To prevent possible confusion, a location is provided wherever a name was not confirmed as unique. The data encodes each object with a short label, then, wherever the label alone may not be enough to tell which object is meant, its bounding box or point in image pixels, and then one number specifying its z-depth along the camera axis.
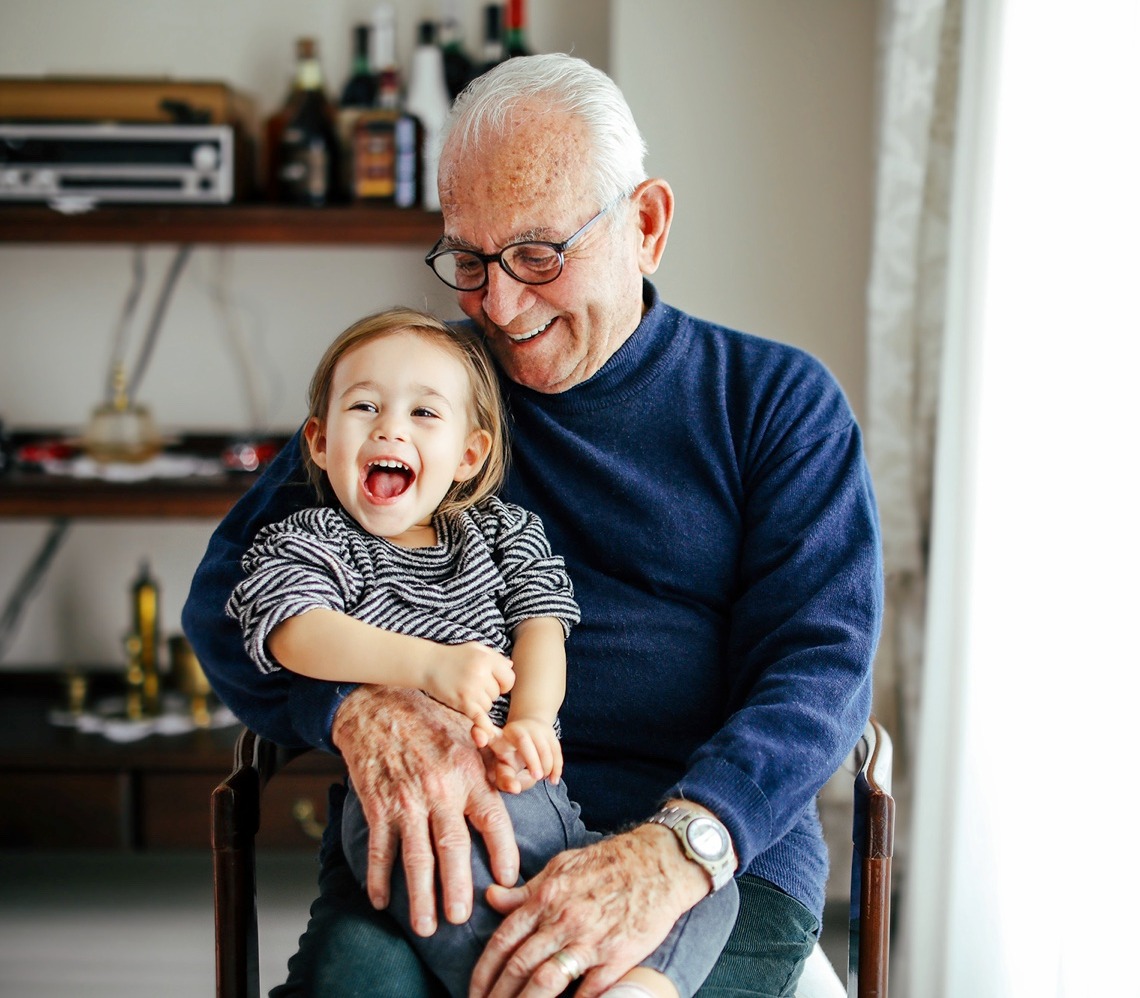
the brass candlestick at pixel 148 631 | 2.94
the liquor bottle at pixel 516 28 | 2.81
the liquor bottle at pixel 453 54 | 2.94
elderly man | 1.15
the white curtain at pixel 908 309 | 2.37
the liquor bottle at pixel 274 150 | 2.96
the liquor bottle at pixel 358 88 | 2.89
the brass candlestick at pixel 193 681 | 2.93
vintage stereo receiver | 2.70
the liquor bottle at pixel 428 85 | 2.90
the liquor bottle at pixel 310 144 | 2.80
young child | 1.15
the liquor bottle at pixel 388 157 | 2.73
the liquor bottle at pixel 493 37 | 2.90
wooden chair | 1.21
